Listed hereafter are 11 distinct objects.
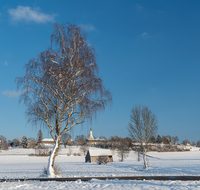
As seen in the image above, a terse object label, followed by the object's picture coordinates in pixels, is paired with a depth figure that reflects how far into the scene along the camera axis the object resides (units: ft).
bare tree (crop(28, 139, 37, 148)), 422.49
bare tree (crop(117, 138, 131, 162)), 193.53
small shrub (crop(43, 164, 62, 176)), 51.56
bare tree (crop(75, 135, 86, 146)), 471.21
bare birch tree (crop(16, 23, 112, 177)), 49.88
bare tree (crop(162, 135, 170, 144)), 509.88
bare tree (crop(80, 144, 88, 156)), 276.82
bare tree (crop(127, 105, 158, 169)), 94.27
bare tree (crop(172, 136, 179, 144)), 547.49
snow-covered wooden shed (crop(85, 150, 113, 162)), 174.18
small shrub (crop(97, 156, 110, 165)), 147.56
